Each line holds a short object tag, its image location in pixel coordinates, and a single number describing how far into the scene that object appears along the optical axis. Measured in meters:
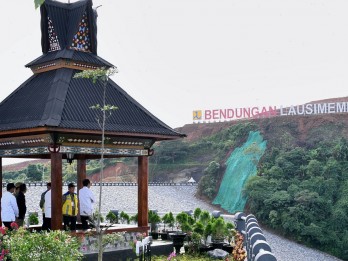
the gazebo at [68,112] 10.48
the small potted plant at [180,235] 12.17
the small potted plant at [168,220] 14.06
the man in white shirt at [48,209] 10.98
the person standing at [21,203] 11.27
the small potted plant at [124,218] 14.35
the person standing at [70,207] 11.02
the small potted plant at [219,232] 12.02
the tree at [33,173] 47.48
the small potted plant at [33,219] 13.42
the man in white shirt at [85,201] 11.27
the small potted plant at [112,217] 14.34
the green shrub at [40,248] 6.92
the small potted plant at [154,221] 13.96
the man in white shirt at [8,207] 10.38
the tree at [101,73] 8.98
